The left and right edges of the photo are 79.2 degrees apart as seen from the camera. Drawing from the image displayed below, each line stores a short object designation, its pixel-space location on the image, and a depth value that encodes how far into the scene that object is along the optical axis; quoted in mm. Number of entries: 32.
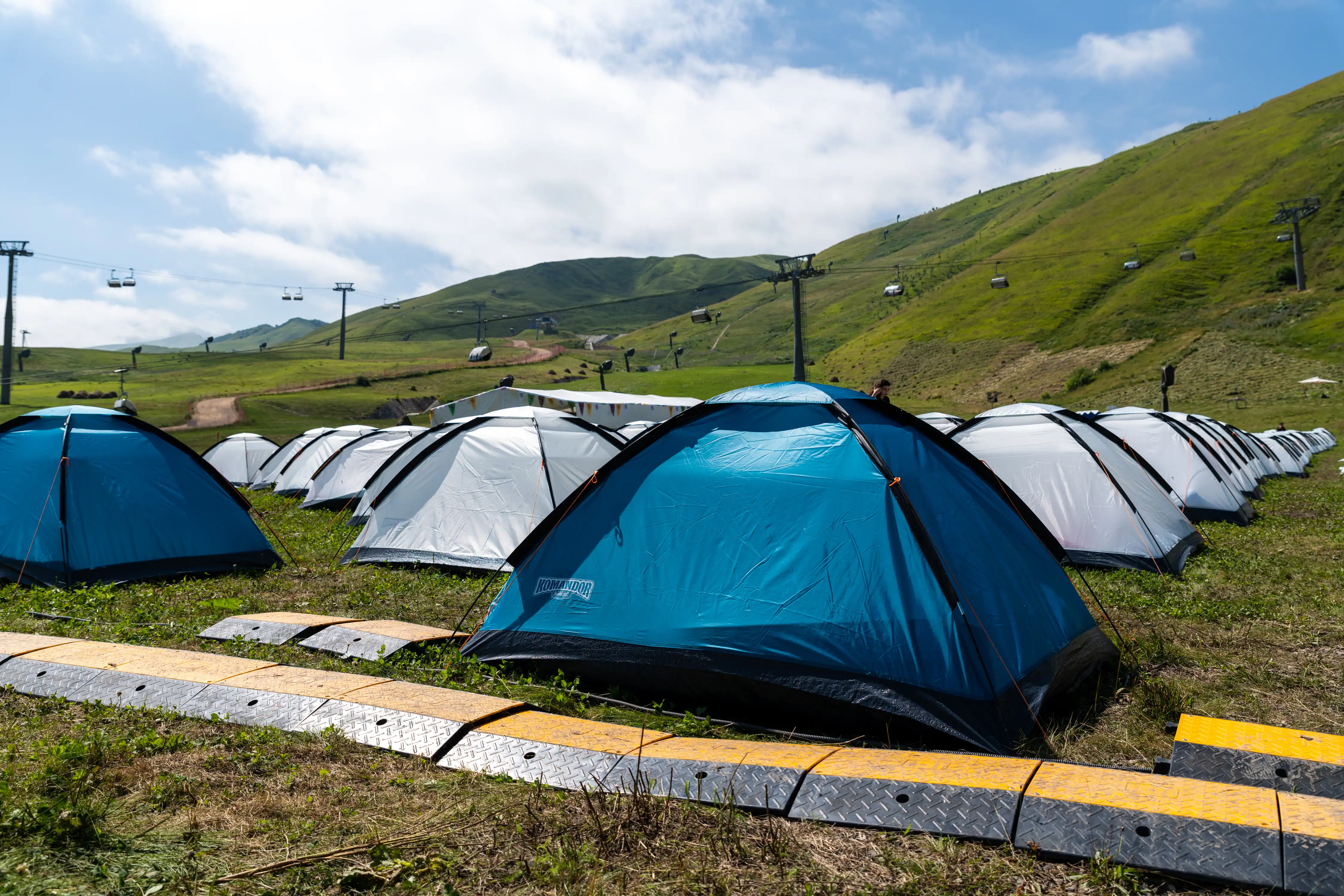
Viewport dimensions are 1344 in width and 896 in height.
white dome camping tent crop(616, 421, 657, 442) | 22906
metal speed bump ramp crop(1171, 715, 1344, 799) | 3838
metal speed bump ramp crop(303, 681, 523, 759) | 4691
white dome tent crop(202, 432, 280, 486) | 30547
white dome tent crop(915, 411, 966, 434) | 21516
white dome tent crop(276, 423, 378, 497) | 24312
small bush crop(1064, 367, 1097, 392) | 65562
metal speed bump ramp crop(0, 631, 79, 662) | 6410
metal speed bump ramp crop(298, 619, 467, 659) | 6742
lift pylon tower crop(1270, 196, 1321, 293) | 65625
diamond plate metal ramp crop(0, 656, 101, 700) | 5668
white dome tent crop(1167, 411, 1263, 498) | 18828
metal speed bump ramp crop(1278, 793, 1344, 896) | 2918
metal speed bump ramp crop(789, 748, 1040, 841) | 3590
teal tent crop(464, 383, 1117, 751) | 5145
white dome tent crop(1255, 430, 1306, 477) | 27688
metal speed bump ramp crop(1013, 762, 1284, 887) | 3096
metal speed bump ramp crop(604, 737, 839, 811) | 3924
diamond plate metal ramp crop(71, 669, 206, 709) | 5434
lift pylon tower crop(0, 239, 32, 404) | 65812
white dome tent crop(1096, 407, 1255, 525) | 14422
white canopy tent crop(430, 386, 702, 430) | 32625
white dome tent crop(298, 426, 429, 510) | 19828
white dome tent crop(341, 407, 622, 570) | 10852
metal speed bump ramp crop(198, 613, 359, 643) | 7242
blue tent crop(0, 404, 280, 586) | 9984
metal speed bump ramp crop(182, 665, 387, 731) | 5152
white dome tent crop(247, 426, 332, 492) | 27562
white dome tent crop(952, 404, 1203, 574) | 10141
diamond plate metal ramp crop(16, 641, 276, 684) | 5914
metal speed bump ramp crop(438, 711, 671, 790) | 4238
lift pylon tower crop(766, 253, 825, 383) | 38531
